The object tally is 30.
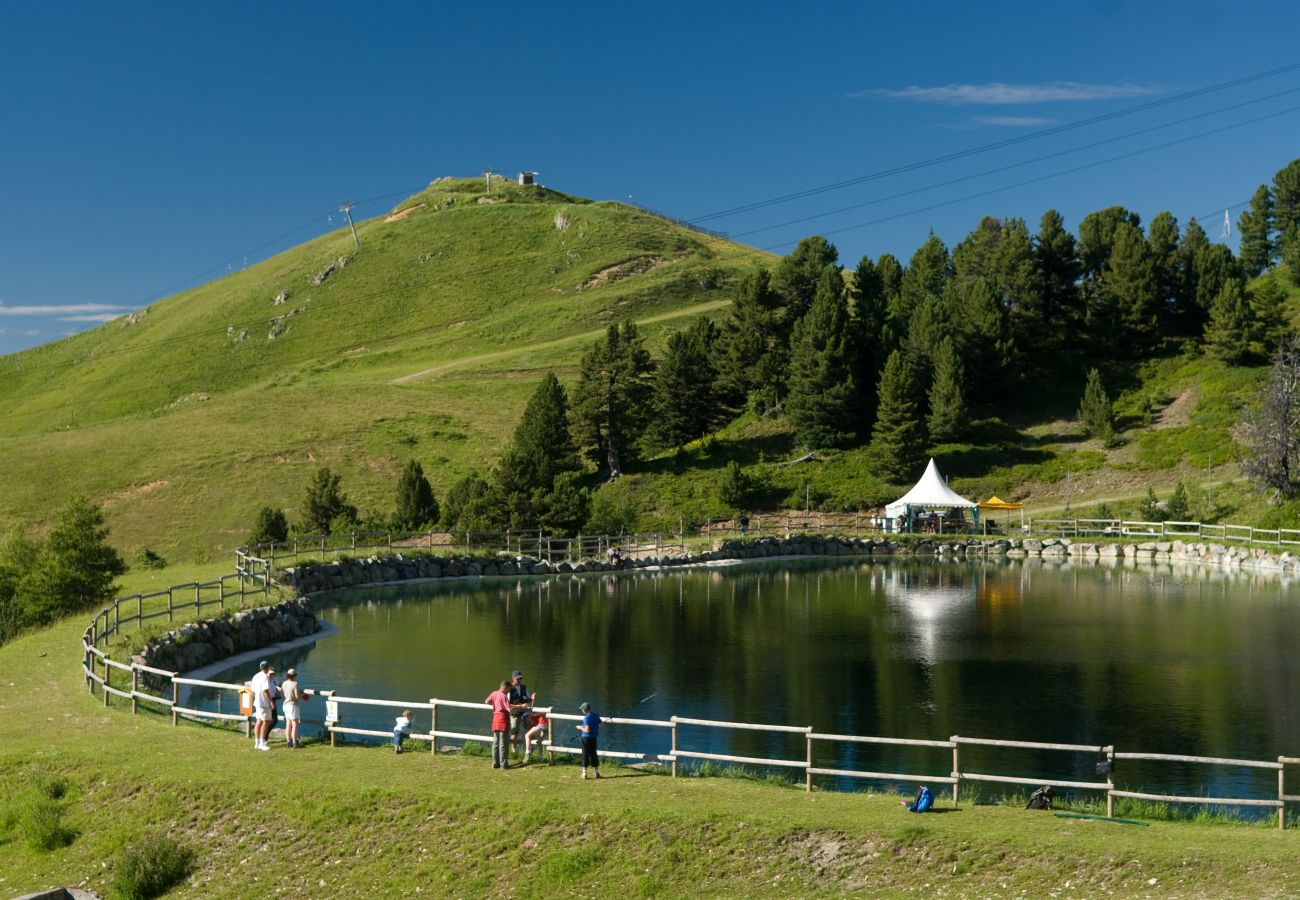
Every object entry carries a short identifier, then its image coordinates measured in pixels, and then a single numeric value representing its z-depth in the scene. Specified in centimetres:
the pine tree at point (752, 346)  9550
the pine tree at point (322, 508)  6925
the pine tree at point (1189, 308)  10500
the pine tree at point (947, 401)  8694
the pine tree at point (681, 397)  8812
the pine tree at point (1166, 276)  10612
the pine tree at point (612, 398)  8606
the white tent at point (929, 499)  7412
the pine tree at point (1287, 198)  13838
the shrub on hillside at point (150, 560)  6371
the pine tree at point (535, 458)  6919
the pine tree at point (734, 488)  7981
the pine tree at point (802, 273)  10262
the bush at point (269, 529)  6581
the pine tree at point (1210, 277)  10338
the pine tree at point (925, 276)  10588
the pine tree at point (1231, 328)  9356
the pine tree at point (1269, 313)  9669
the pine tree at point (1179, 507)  7156
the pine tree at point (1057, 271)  10781
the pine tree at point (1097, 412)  8738
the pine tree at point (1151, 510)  7188
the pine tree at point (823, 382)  8806
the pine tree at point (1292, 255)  11506
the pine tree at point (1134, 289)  10175
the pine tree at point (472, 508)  6856
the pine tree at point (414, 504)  7050
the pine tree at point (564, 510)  6950
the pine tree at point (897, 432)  8312
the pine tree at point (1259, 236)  14038
